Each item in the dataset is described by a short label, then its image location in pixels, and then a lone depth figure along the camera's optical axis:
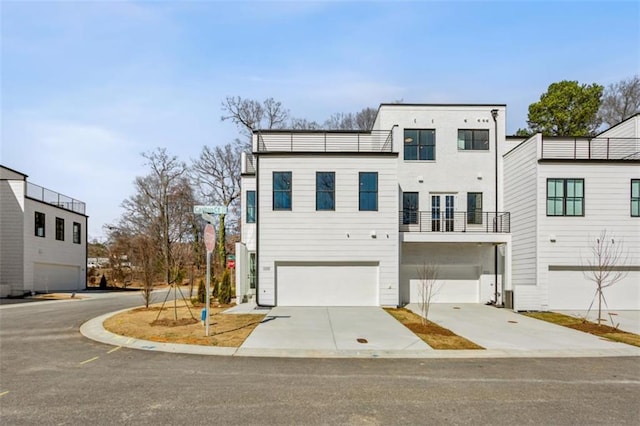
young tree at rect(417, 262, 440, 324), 18.09
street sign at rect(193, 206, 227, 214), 10.43
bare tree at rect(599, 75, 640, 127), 31.72
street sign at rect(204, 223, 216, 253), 10.08
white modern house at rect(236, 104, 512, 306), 16.52
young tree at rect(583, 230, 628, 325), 16.03
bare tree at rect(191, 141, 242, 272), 38.09
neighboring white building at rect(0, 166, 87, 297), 24.12
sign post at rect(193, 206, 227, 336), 10.06
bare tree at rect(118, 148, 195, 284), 41.19
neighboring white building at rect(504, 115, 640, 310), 16.11
